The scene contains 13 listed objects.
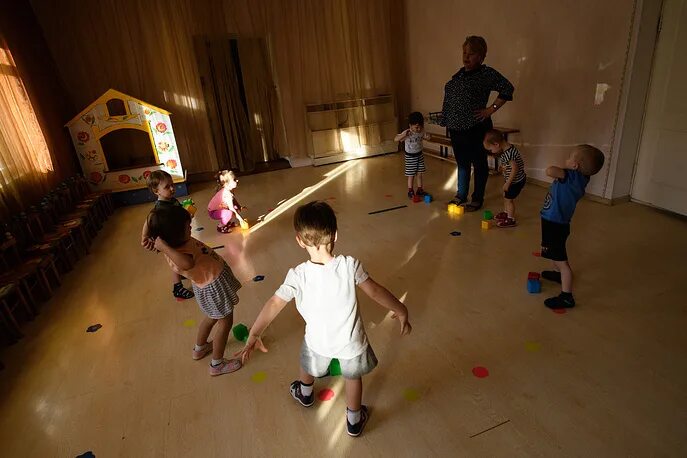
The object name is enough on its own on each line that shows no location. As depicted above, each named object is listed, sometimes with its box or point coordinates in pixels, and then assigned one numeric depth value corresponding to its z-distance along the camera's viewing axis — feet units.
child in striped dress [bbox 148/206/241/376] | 4.94
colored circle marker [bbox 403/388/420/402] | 5.02
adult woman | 9.54
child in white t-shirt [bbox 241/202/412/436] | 3.80
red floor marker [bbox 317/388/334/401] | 5.16
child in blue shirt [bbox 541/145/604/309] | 5.76
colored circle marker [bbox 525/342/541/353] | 5.65
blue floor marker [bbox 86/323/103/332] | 7.18
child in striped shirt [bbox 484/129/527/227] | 8.86
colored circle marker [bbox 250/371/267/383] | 5.55
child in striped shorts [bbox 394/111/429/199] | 11.52
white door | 8.91
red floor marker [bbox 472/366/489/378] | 5.28
